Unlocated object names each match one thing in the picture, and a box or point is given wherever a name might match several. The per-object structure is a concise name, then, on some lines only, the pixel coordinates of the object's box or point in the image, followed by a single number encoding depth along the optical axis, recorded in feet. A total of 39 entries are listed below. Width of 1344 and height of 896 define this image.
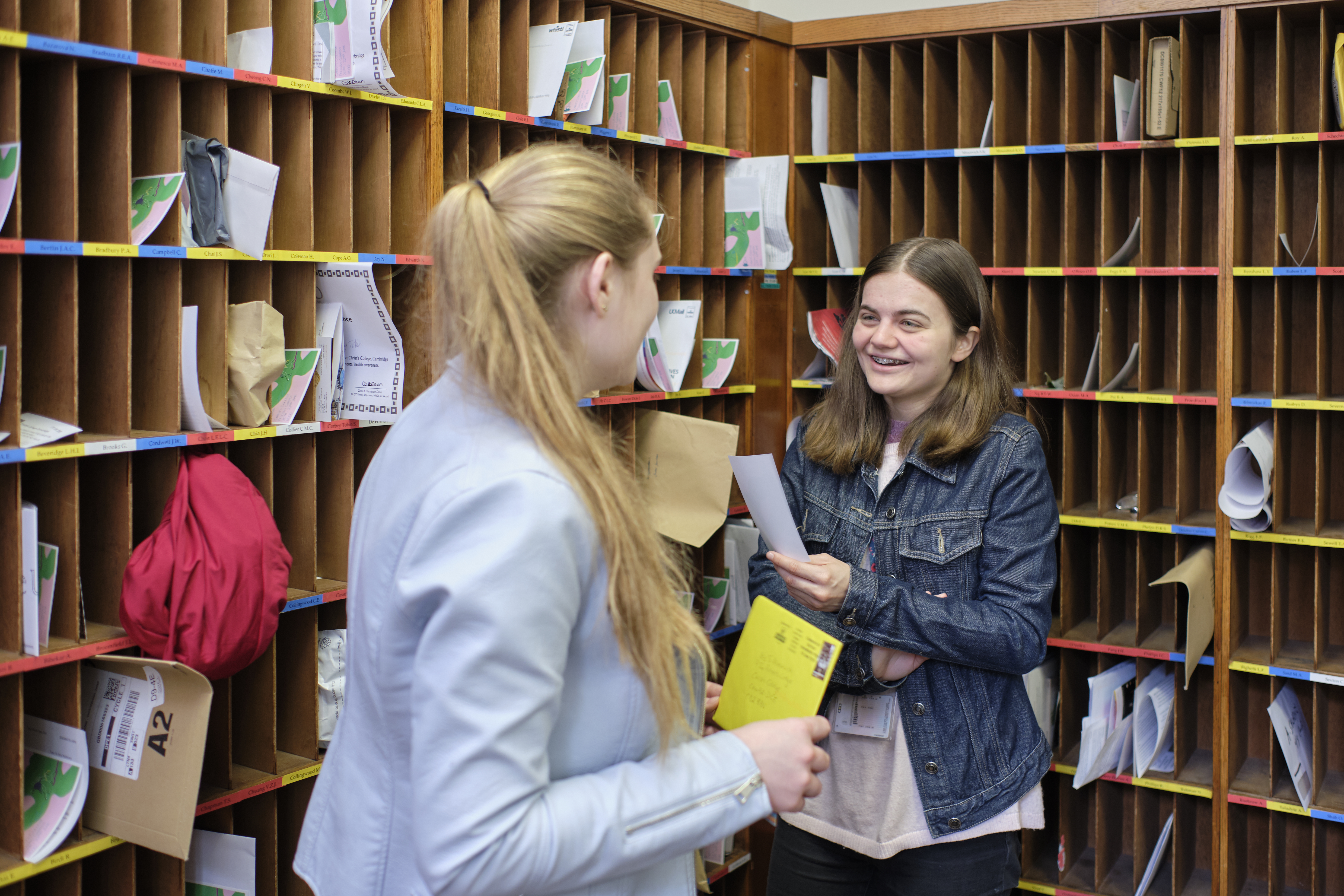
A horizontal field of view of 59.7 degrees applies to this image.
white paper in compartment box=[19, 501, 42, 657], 5.33
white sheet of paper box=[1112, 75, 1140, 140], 8.82
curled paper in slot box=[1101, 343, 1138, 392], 9.14
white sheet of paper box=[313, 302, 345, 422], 6.60
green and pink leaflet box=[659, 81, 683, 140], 8.81
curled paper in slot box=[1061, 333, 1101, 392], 9.14
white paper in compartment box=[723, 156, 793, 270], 9.40
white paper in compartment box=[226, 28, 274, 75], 6.08
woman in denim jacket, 6.17
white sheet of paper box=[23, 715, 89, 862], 5.46
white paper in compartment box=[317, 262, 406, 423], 6.57
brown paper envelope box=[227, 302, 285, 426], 6.12
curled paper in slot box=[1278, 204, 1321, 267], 8.40
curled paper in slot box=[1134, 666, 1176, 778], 9.02
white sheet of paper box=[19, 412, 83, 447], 5.33
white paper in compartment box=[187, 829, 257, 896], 6.08
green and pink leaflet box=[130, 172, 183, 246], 5.65
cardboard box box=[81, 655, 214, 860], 5.46
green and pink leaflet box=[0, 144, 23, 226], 5.05
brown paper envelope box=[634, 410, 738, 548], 8.46
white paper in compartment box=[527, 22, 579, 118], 7.55
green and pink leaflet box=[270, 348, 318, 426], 6.40
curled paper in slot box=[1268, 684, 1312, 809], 8.45
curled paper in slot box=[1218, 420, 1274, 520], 8.28
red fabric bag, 5.52
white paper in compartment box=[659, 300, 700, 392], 8.92
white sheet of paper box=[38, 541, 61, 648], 5.49
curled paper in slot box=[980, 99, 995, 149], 9.29
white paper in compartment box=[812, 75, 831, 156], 10.07
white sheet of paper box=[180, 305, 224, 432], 5.85
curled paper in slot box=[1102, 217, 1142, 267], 9.07
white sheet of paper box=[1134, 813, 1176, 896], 9.00
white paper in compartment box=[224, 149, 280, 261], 5.97
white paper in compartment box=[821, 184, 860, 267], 9.89
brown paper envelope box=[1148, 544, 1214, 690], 8.23
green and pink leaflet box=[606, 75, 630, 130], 8.29
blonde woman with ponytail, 3.12
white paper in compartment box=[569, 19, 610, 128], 7.77
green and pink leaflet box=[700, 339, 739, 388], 9.43
